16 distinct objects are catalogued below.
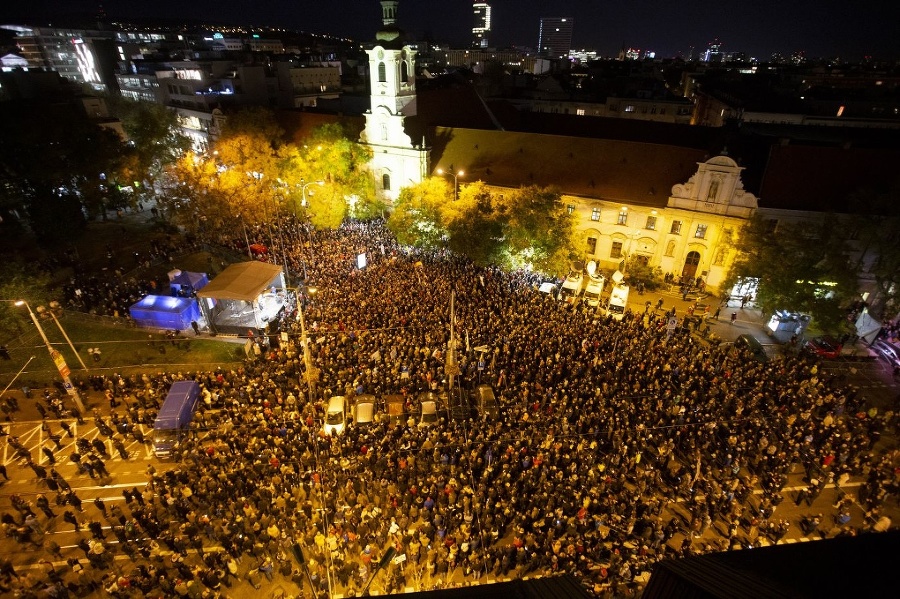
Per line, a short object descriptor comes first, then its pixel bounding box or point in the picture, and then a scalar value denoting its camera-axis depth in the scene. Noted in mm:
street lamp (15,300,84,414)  20516
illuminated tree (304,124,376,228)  39406
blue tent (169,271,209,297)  31719
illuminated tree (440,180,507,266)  33031
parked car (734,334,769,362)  25716
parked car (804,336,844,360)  26812
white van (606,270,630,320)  29875
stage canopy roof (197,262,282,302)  27750
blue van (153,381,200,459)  19797
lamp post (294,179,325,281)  39638
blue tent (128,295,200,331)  28938
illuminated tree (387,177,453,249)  35312
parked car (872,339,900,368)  26578
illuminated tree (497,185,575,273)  32375
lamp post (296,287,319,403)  19416
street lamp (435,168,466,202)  39172
